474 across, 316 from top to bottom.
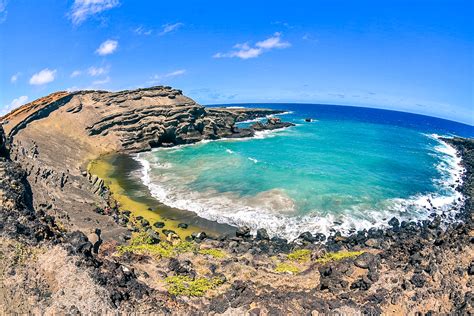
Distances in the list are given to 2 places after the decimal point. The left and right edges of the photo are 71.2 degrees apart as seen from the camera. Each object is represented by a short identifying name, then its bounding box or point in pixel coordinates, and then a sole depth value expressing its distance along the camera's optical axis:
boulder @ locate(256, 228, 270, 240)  28.02
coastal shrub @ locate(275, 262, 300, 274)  20.20
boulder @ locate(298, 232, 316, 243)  27.94
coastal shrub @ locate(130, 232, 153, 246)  24.00
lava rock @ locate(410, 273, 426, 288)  15.46
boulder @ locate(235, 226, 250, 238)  28.53
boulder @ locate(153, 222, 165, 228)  29.69
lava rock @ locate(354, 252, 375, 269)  18.12
